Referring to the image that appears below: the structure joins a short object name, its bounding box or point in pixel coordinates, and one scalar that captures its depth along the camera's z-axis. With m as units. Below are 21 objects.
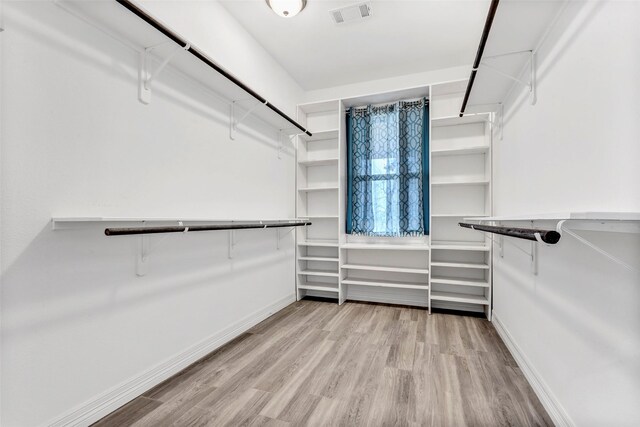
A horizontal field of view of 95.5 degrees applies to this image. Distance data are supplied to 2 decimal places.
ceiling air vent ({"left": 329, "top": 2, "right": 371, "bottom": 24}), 2.51
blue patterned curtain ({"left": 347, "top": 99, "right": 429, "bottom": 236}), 3.51
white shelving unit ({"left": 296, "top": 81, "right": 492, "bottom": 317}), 3.28
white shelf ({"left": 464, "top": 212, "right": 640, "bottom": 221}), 0.76
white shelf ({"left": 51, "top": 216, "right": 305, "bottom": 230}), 1.32
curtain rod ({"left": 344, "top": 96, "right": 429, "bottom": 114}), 3.50
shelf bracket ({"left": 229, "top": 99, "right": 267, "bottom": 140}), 2.54
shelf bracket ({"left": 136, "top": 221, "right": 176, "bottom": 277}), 1.73
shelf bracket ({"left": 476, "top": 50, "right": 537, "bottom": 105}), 1.78
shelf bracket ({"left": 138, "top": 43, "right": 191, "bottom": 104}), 1.75
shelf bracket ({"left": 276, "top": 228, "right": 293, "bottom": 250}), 3.32
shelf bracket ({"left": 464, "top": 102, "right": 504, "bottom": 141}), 2.56
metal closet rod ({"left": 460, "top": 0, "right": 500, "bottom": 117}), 1.36
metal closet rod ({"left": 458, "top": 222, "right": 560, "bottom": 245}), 0.93
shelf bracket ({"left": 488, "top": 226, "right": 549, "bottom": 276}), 1.77
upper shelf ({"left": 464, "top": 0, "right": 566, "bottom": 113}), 1.44
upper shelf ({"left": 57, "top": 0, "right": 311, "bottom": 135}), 1.40
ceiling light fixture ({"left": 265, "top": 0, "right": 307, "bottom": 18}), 2.31
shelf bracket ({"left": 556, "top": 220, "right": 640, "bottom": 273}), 0.90
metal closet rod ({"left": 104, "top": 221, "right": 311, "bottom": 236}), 1.32
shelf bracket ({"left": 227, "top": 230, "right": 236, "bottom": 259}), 2.51
